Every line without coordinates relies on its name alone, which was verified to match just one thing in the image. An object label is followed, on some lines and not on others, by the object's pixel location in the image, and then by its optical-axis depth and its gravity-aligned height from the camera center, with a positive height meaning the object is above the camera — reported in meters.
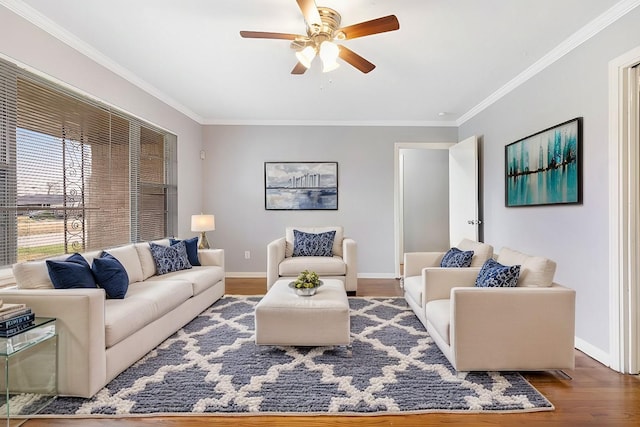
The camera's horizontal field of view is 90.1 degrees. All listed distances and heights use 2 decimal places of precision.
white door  4.23 +0.30
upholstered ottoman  2.36 -0.83
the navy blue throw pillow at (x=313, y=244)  4.38 -0.44
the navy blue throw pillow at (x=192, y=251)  3.79 -0.46
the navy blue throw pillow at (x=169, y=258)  3.38 -0.49
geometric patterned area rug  1.80 -1.09
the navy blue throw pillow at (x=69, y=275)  2.14 -0.42
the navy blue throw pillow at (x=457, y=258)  2.92 -0.44
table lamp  4.32 -0.14
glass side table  1.78 -0.94
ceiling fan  1.94 +1.17
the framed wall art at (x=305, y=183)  5.11 +0.47
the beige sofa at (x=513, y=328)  2.05 -0.75
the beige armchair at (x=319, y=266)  3.99 -0.67
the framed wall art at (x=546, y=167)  2.59 +0.41
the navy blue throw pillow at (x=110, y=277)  2.43 -0.49
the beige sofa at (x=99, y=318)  1.85 -0.71
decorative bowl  2.64 -0.66
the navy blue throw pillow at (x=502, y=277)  2.21 -0.46
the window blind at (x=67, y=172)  2.22 +0.36
